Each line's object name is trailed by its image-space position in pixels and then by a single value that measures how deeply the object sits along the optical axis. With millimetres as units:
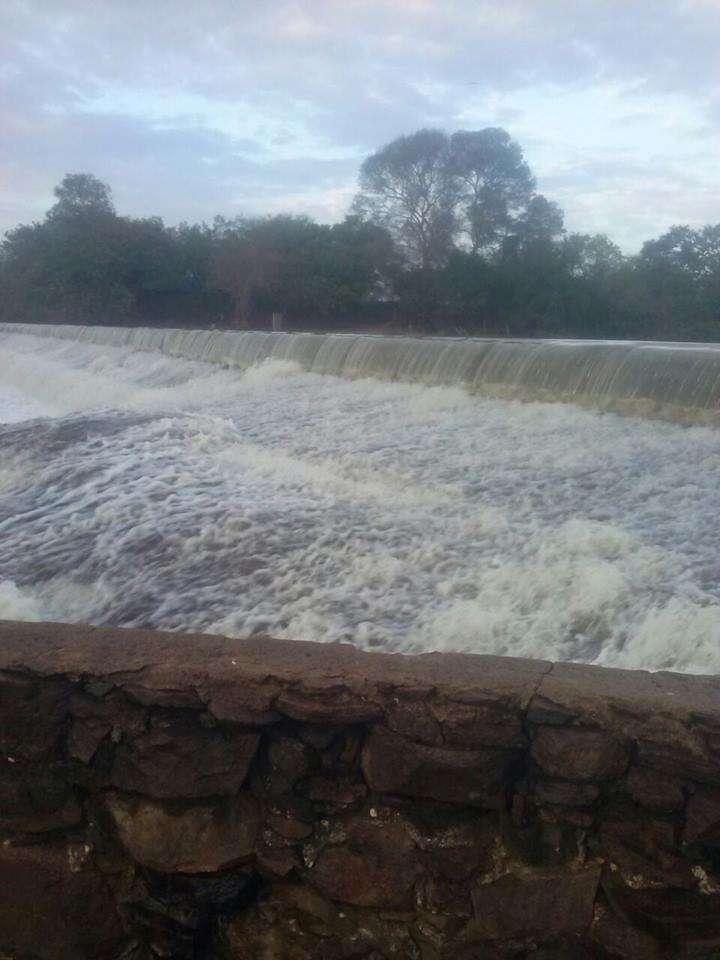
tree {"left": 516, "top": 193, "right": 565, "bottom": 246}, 29706
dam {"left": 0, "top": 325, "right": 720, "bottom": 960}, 1953
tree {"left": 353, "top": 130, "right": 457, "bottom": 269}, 30859
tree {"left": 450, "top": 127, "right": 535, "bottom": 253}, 30203
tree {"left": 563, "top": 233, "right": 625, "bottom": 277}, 27475
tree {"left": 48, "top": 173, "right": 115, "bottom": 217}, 36938
